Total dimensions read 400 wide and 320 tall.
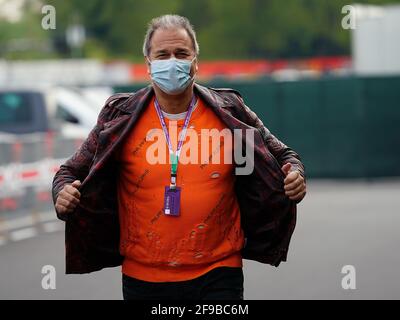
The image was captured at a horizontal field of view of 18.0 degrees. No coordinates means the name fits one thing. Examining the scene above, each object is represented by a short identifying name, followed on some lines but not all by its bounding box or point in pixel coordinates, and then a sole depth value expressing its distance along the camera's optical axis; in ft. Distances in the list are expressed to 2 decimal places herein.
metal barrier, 52.21
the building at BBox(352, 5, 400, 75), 105.09
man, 17.40
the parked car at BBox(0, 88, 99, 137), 61.26
